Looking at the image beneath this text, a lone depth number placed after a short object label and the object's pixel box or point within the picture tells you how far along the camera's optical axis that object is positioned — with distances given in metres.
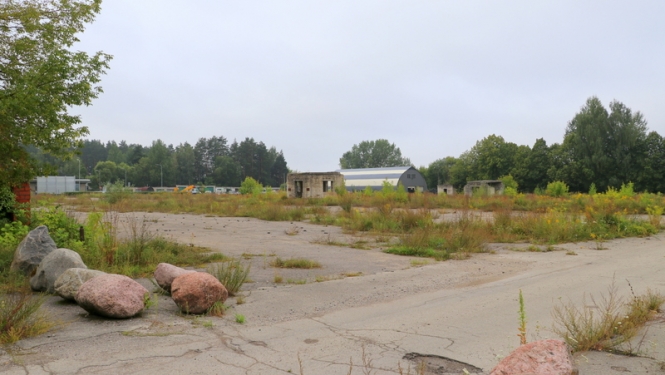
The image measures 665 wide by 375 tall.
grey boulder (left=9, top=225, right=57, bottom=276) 7.96
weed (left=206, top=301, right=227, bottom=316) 6.52
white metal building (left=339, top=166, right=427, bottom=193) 74.38
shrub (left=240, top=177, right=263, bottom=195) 64.62
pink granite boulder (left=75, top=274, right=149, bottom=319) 5.99
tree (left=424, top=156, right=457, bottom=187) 113.44
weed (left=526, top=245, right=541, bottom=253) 13.66
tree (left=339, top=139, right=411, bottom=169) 140.00
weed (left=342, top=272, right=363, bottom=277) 9.74
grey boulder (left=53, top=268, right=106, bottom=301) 6.59
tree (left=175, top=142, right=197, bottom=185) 123.25
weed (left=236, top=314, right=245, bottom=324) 6.27
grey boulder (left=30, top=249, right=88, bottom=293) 7.13
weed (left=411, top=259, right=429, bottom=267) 11.05
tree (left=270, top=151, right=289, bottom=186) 133.88
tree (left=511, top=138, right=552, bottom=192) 71.00
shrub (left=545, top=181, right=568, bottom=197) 44.22
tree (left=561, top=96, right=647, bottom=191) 64.56
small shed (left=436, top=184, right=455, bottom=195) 66.31
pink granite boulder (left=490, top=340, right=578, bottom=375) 3.28
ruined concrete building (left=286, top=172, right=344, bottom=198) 49.25
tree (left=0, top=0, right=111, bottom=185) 8.65
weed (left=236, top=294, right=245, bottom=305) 7.17
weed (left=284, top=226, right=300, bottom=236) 18.19
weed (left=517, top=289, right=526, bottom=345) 4.16
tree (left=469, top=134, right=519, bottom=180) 77.94
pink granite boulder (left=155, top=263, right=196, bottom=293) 7.34
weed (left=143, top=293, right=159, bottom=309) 6.51
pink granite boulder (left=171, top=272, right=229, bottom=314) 6.46
